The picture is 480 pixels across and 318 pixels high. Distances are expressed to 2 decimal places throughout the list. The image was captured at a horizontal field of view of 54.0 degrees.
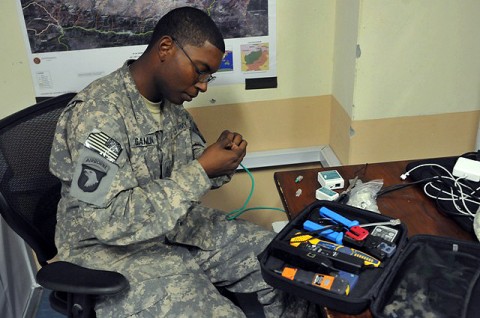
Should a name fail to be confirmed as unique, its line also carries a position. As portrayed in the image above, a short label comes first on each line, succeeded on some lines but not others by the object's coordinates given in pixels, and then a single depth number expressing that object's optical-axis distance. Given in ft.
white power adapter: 3.57
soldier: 3.40
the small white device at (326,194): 3.57
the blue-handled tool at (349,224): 2.94
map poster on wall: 4.84
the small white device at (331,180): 3.75
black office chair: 3.37
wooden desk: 3.24
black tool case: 2.48
